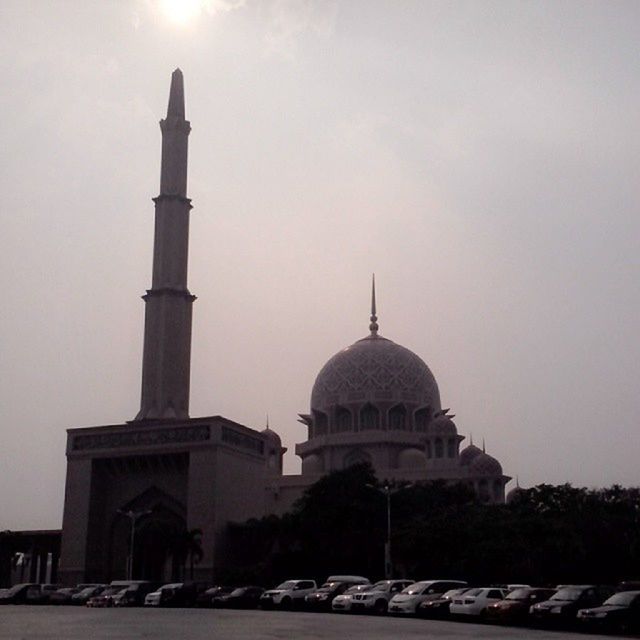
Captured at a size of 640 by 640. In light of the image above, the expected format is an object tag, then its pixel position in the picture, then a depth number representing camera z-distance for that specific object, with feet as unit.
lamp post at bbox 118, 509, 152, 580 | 164.45
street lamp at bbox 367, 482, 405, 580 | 141.08
